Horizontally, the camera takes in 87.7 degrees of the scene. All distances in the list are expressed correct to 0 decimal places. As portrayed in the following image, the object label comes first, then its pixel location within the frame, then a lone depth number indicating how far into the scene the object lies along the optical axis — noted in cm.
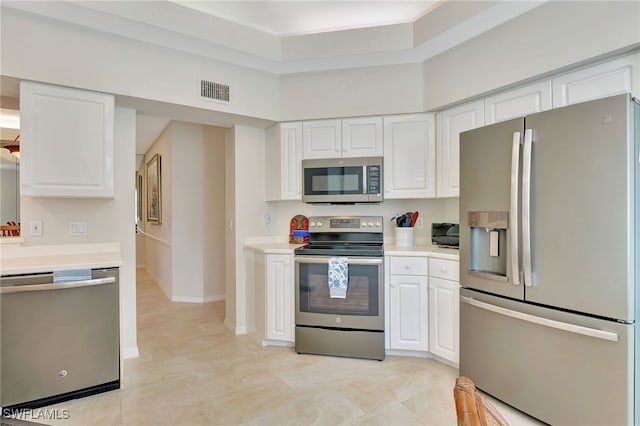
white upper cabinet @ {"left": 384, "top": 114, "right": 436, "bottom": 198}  304
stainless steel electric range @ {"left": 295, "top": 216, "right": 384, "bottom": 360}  279
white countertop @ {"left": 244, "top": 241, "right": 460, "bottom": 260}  264
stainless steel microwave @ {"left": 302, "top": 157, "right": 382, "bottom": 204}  315
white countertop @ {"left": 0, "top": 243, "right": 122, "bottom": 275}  208
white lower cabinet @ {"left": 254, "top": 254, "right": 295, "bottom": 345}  299
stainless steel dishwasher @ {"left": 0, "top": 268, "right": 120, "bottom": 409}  202
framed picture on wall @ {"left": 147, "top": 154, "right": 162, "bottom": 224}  536
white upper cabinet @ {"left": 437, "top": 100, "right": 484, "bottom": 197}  273
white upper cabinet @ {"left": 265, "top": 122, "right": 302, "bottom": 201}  336
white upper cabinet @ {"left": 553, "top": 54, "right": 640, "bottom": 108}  183
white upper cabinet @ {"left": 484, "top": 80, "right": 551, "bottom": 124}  223
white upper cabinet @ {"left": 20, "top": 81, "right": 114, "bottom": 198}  224
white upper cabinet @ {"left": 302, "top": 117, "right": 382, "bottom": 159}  319
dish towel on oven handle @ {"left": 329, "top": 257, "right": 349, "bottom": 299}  281
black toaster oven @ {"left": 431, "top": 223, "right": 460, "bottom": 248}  291
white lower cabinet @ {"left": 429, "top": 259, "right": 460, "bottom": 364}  253
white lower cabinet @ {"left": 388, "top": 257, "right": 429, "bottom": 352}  274
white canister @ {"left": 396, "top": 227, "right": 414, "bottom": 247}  322
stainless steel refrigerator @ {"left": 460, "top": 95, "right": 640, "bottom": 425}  155
